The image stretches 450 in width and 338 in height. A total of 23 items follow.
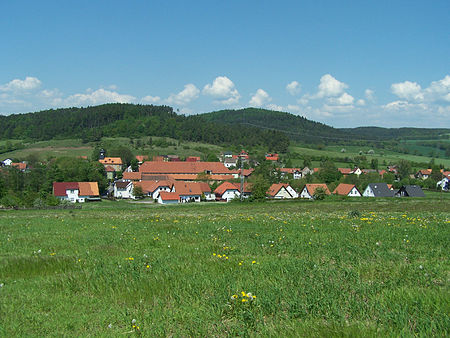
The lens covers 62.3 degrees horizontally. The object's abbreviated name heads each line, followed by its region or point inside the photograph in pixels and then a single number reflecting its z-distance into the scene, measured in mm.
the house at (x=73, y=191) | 97062
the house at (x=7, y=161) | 169425
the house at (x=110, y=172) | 158075
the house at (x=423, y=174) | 132875
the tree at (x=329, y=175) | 122375
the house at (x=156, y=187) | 113250
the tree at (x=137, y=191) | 111188
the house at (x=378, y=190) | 96938
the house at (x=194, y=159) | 177175
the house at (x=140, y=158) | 180125
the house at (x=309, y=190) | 97125
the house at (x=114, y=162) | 174575
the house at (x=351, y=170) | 148938
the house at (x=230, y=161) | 190500
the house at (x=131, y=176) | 140875
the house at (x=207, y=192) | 109962
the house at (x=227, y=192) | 109988
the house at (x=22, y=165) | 146500
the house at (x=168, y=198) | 94062
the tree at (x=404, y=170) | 132375
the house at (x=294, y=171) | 151600
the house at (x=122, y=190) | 116500
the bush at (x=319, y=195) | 66000
